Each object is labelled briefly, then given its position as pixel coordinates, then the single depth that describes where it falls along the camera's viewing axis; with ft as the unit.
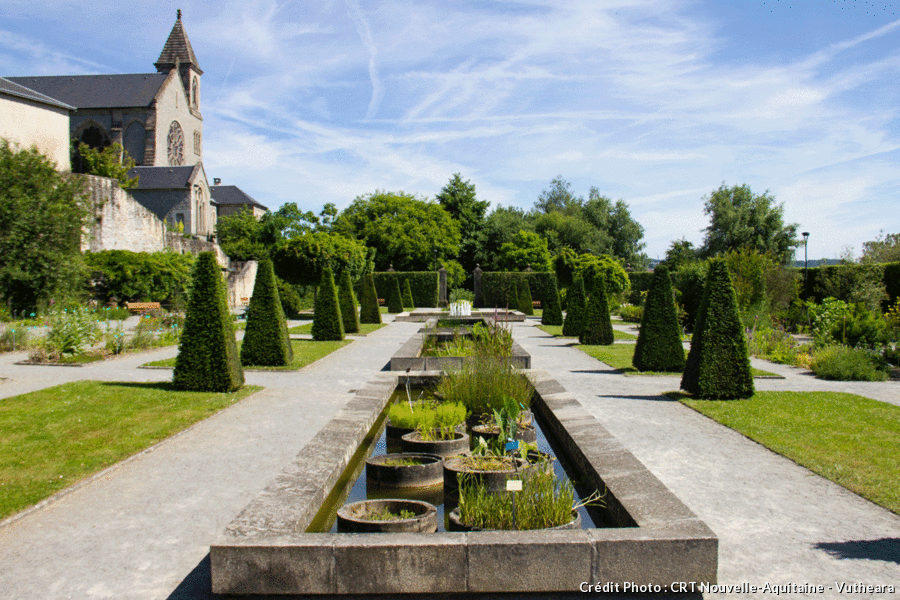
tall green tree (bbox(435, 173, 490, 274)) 176.96
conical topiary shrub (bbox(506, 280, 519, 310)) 115.55
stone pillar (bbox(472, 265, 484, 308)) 133.69
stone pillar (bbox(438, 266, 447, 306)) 134.31
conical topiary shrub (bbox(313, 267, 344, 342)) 58.13
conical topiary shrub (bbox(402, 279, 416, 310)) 119.14
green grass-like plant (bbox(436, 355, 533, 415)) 24.48
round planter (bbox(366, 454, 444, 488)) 17.48
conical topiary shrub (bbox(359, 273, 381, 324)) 83.97
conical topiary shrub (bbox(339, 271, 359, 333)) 66.08
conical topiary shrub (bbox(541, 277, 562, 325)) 82.38
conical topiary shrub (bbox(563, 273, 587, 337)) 65.05
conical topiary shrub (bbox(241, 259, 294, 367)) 40.75
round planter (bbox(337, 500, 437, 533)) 13.23
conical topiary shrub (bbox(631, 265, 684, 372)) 38.73
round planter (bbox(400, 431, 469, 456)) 19.34
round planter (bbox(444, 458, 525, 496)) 15.81
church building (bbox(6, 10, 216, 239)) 166.91
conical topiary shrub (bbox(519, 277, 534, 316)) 112.98
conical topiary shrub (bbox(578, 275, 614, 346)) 56.34
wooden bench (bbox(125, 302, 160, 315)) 85.10
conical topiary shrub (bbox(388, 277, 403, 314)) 111.31
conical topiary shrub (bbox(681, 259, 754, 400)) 28.66
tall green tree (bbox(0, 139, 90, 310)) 69.31
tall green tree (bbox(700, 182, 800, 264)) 164.86
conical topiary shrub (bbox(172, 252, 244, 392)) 31.40
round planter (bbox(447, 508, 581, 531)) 13.49
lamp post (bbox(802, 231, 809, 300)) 88.81
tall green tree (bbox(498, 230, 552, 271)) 160.35
